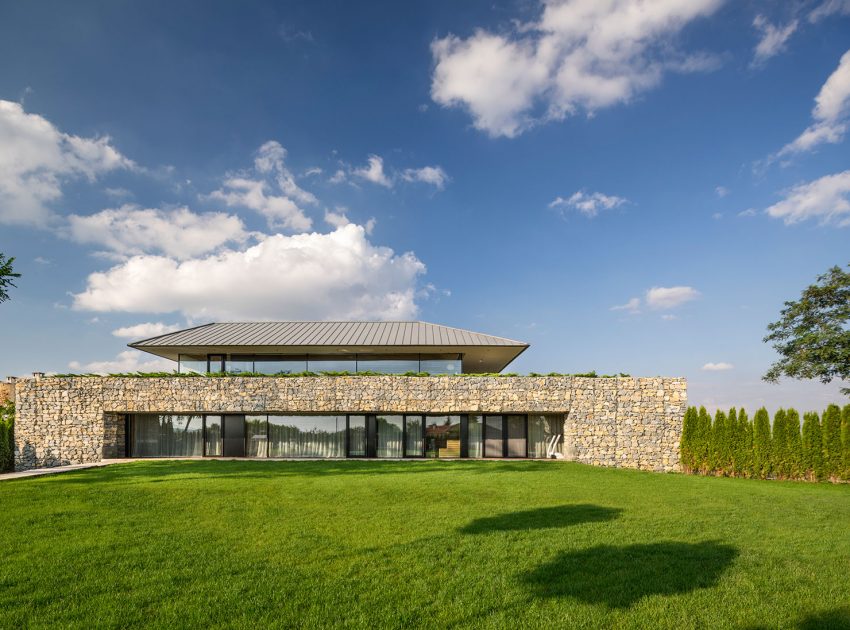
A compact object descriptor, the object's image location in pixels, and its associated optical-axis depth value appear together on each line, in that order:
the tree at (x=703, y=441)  19.48
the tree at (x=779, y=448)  18.44
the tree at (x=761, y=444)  18.59
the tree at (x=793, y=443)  18.25
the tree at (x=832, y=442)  17.89
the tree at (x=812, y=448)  18.05
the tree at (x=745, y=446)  18.78
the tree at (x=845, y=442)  17.72
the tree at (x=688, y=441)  19.78
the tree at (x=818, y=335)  22.02
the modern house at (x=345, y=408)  20.52
